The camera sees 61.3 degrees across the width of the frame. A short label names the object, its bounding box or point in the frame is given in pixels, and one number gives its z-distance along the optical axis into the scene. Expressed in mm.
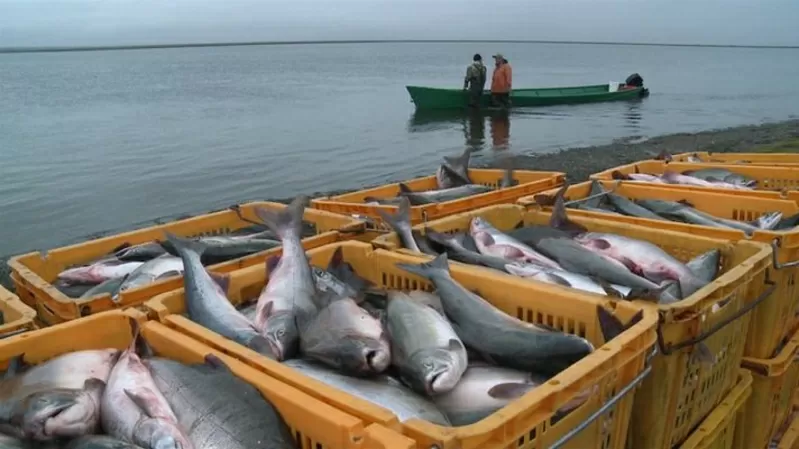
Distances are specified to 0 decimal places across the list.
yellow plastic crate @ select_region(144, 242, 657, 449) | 2057
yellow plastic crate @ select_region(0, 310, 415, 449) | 2055
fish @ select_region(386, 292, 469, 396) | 2787
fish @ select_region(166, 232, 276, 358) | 3275
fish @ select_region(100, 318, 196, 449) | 2326
